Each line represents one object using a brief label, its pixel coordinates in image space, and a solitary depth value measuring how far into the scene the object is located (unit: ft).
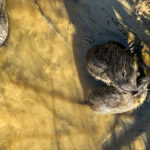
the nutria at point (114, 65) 11.03
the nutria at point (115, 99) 11.98
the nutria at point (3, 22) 11.90
